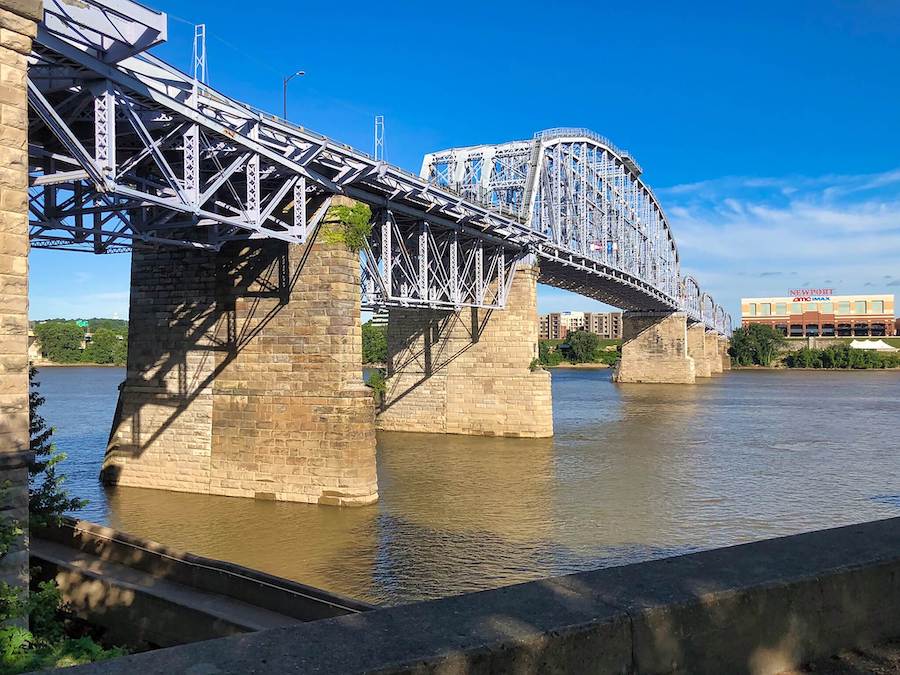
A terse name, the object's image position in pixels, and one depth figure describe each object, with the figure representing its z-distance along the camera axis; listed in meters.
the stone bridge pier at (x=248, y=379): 21.61
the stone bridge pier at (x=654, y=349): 90.94
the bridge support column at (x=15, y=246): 8.62
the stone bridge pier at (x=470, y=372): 37.41
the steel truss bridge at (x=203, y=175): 14.10
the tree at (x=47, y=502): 10.97
